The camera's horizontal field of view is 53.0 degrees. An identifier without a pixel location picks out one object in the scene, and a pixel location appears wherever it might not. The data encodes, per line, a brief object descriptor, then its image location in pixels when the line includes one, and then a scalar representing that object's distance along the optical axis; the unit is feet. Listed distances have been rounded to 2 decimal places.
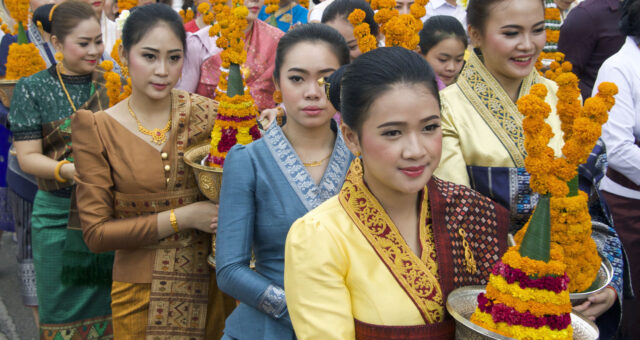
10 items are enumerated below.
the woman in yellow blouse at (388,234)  5.29
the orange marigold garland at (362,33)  7.57
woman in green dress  11.43
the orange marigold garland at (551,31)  8.02
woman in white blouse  11.02
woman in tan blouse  8.93
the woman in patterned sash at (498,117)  7.22
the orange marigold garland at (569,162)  5.00
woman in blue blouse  6.93
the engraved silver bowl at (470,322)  4.71
